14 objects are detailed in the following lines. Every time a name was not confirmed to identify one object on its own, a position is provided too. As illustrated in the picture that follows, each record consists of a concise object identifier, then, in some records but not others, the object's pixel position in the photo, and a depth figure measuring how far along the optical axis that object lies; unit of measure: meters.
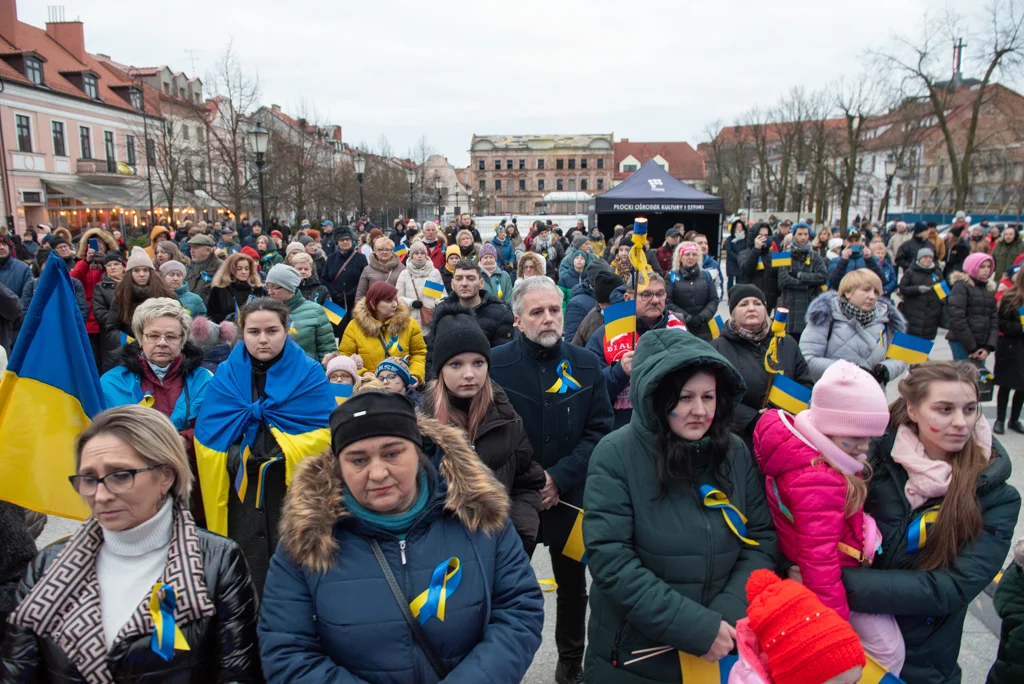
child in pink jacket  2.20
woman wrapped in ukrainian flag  3.09
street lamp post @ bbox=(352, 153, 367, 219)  22.09
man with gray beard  3.29
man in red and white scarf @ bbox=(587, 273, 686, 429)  4.01
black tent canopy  18.81
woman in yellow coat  5.02
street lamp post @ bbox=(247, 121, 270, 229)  14.75
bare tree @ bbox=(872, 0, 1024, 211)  25.52
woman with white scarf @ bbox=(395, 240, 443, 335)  7.29
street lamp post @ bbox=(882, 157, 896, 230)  25.66
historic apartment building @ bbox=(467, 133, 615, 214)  101.44
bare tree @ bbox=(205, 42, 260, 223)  22.53
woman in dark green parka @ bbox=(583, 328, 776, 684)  2.13
